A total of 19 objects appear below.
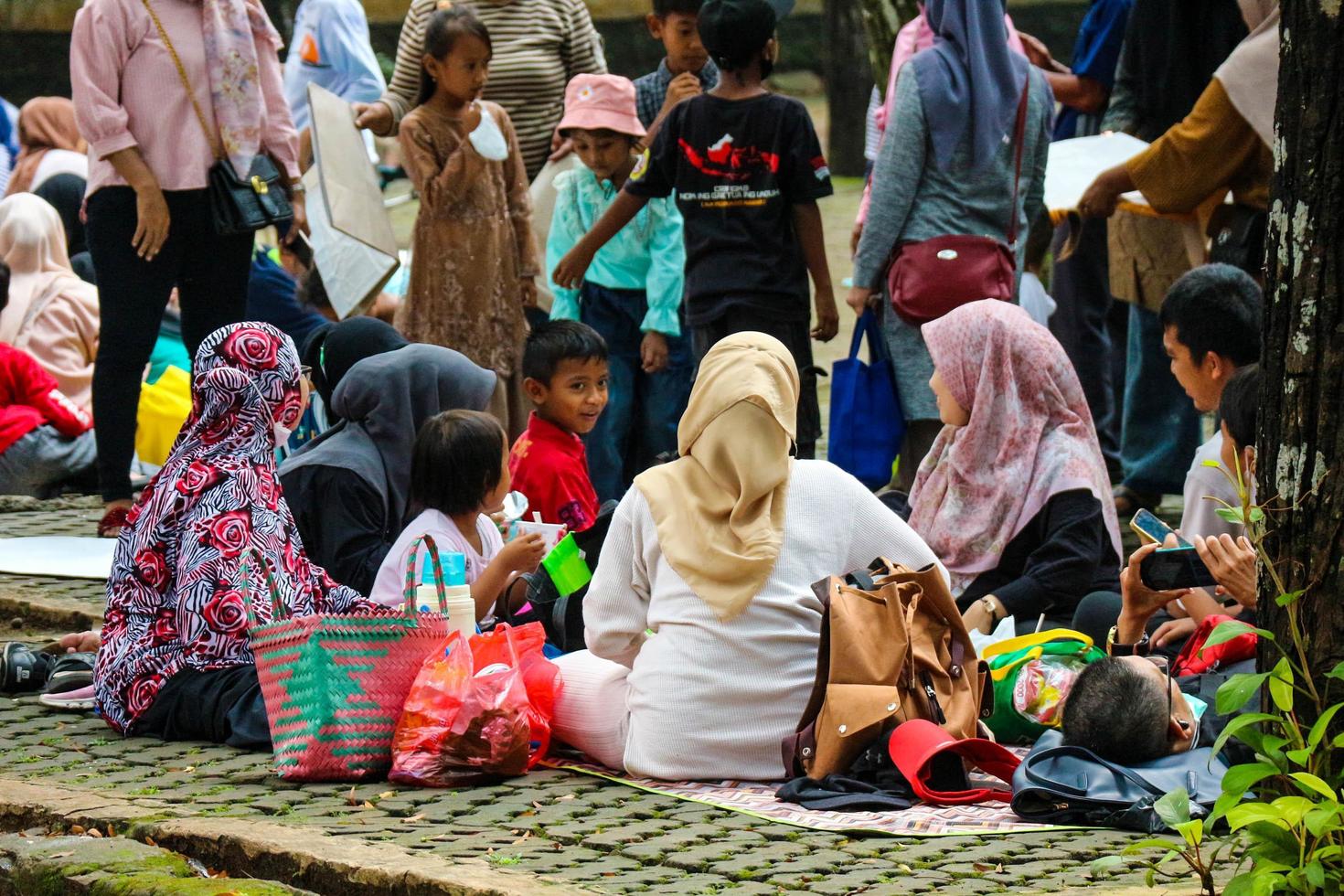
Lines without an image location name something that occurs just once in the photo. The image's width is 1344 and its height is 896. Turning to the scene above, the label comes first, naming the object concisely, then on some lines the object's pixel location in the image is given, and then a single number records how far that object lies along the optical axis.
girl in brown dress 15.43
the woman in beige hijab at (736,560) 8.99
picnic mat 8.09
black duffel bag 8.12
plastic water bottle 9.85
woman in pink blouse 14.03
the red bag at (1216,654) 9.75
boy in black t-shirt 13.52
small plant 5.87
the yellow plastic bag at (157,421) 17.31
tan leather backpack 8.65
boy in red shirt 12.70
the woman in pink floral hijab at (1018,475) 11.22
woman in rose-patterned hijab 10.12
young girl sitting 10.68
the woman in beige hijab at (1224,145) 12.59
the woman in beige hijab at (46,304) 18.66
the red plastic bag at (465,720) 9.06
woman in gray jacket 13.28
